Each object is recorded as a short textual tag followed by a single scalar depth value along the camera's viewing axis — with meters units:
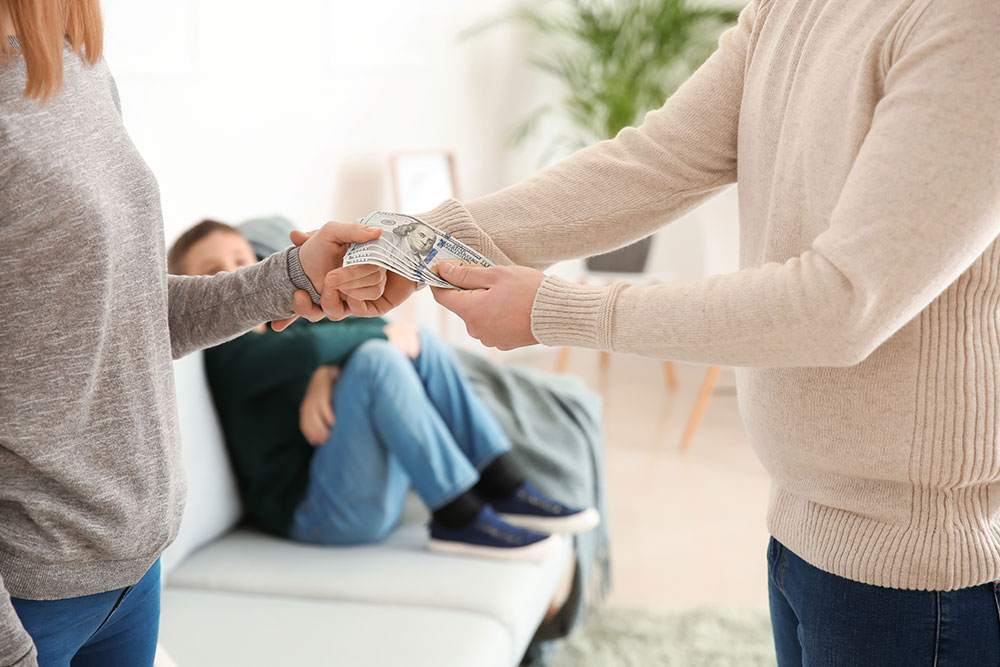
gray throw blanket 2.30
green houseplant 4.29
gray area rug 2.27
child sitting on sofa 2.03
